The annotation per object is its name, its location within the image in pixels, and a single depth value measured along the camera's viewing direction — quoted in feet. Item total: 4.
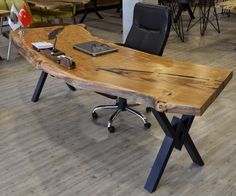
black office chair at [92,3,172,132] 9.96
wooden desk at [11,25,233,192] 6.65
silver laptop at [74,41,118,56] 9.16
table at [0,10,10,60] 17.03
